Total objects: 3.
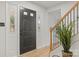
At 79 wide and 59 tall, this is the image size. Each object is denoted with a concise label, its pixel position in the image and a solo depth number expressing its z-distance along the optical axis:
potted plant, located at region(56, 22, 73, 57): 1.41
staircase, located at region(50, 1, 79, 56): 1.51
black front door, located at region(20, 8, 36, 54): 1.82
